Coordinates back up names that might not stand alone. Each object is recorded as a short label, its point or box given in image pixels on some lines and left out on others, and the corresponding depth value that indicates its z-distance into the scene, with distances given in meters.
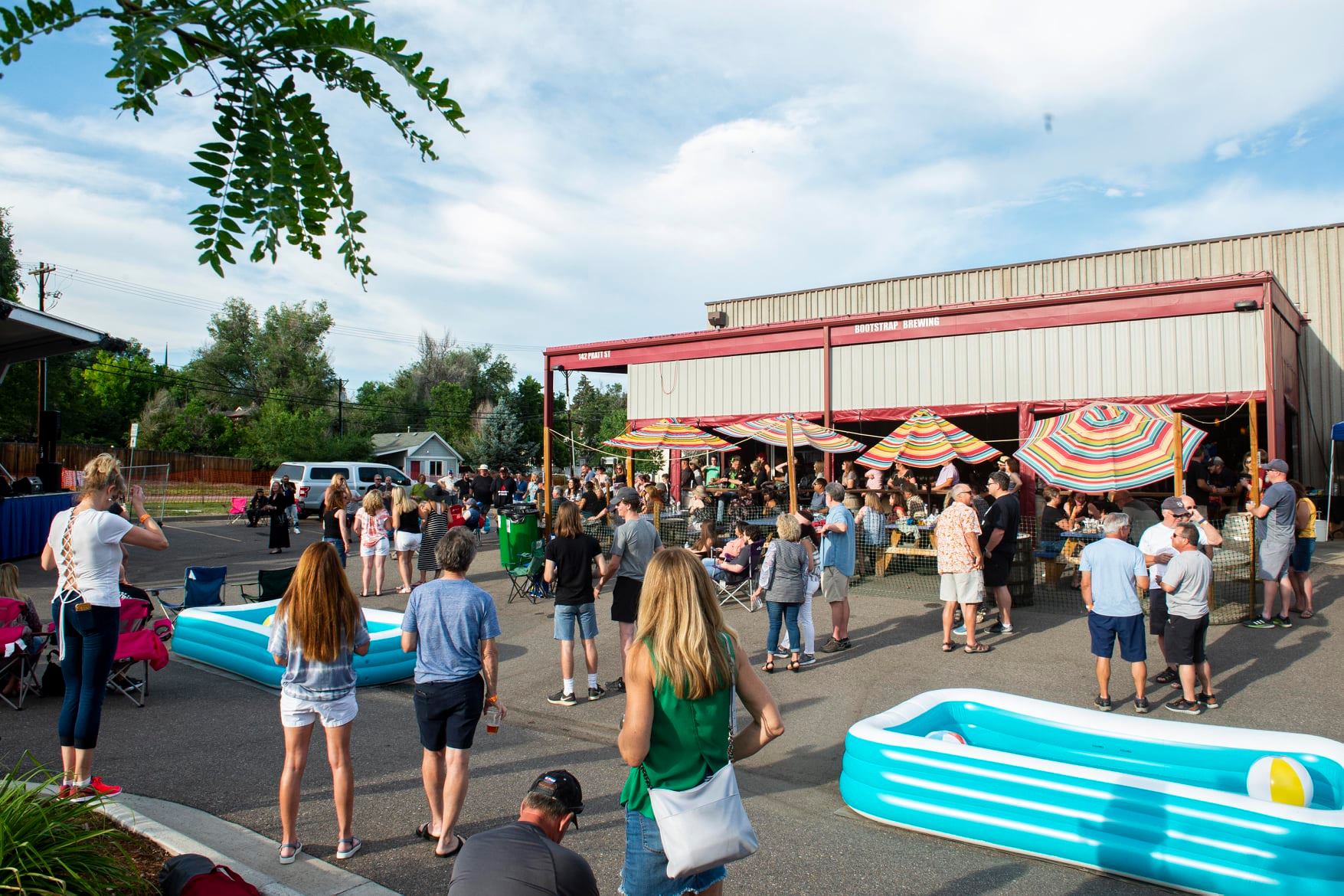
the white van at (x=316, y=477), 28.16
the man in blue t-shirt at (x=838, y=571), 9.57
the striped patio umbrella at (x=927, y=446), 14.45
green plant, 3.27
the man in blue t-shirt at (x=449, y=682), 4.51
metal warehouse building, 15.45
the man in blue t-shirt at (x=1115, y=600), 7.02
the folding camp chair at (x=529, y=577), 12.50
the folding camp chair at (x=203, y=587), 10.77
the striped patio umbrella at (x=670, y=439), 17.12
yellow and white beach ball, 4.64
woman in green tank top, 2.89
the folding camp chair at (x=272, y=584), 10.76
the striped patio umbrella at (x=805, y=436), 16.33
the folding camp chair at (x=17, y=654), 7.01
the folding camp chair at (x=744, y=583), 12.07
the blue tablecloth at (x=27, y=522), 16.16
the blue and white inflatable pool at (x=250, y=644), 8.28
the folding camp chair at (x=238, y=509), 26.42
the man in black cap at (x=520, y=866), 2.63
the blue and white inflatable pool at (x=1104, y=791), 4.14
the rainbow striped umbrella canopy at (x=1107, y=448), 11.24
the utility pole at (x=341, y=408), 51.34
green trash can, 14.09
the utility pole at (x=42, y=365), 21.25
